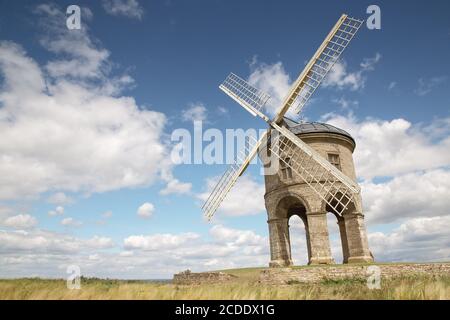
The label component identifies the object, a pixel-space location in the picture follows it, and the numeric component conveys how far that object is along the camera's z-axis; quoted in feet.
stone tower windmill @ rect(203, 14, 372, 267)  65.31
